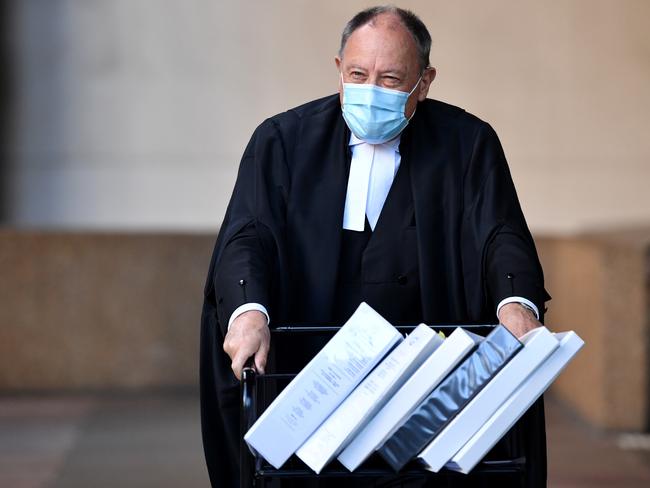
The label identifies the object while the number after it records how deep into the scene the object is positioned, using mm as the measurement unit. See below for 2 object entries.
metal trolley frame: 5543
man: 6719
